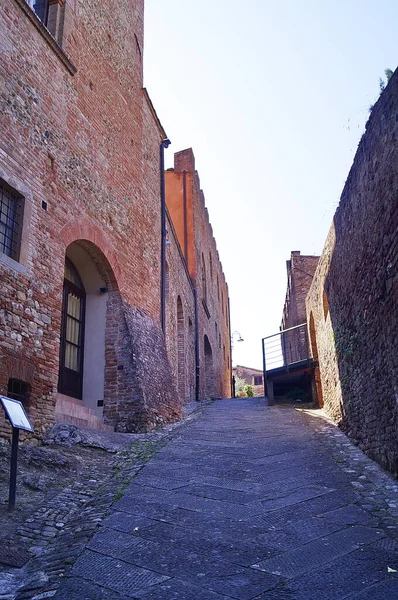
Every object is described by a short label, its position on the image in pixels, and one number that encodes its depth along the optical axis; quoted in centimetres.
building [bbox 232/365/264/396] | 4288
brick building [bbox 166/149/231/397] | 1931
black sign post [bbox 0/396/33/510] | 439
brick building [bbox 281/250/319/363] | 2028
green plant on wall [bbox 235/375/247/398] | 2875
